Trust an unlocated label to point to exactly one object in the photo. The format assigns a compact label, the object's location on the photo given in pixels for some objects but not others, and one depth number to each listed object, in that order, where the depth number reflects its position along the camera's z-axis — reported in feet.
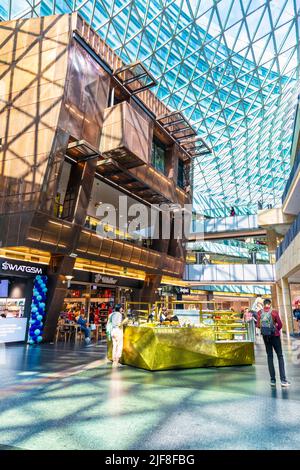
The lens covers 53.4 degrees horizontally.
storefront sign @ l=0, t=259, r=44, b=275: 49.83
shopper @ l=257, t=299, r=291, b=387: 24.76
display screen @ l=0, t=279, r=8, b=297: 53.01
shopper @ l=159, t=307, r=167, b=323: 42.97
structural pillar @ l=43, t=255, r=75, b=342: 54.75
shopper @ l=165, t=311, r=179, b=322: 39.04
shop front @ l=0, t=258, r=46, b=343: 50.67
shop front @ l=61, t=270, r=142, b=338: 68.13
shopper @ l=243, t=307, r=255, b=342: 38.64
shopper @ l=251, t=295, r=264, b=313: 57.27
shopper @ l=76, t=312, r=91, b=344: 60.49
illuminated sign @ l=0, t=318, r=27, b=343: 50.31
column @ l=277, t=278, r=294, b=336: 84.17
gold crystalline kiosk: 30.71
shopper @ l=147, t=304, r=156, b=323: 42.37
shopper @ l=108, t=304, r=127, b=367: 34.40
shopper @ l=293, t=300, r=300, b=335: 70.39
